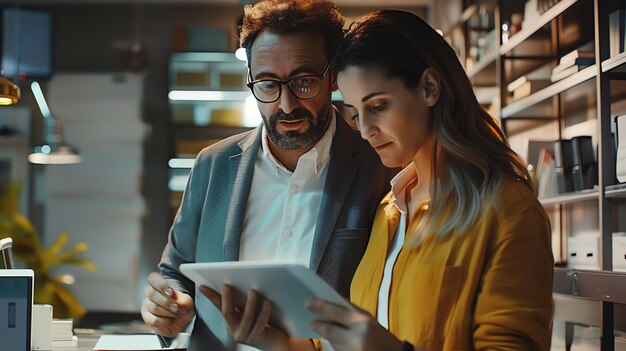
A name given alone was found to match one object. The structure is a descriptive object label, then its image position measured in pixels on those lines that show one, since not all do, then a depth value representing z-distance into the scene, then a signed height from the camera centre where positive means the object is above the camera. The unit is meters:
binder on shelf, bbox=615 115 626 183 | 3.72 +0.19
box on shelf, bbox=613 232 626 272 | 3.83 -0.26
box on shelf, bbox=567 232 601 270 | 4.29 -0.29
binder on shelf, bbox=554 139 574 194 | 4.55 +0.14
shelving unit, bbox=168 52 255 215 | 7.55 +0.74
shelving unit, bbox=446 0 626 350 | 3.89 +0.46
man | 2.16 +0.02
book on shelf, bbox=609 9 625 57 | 3.80 +0.69
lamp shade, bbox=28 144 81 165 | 7.37 +0.30
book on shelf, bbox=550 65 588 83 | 4.30 +0.60
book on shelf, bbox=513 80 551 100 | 5.14 +0.62
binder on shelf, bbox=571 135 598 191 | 4.37 +0.14
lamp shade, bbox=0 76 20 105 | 3.02 +0.34
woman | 1.61 -0.06
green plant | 7.57 -0.60
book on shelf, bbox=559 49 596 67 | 4.21 +0.66
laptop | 2.22 -0.31
